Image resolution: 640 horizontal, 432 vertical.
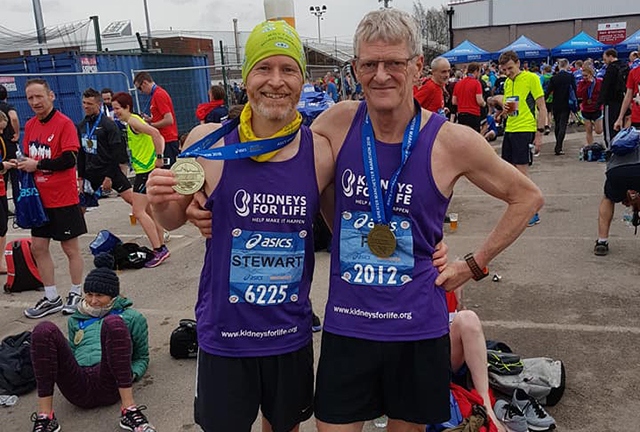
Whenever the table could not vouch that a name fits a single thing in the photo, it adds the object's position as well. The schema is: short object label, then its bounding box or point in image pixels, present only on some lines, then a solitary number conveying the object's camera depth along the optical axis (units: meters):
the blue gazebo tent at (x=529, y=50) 25.25
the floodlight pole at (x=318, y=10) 52.64
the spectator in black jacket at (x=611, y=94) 9.72
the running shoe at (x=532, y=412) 2.98
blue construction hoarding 13.65
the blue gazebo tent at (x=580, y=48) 24.94
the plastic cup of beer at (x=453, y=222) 6.91
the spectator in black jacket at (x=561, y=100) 11.85
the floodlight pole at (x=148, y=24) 22.14
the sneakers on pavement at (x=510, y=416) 2.94
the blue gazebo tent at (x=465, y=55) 25.03
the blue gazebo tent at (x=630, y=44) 24.44
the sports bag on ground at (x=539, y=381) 3.19
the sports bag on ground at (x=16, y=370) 3.64
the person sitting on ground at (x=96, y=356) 3.09
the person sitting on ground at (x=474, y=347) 3.07
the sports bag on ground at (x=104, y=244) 6.30
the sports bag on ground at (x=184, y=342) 4.00
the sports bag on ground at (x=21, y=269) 5.62
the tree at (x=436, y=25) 56.91
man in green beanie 1.98
